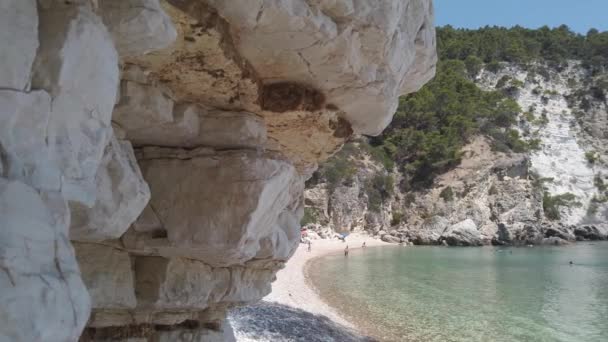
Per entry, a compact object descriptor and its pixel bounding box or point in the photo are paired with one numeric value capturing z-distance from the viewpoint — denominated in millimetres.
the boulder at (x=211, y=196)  3666
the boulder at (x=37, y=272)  1419
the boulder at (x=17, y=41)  1584
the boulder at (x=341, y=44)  2811
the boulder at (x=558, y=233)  50750
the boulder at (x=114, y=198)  2545
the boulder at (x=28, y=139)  1550
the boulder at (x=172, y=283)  4012
